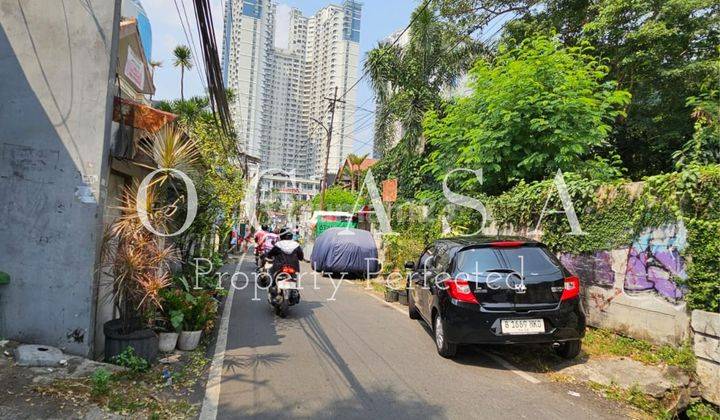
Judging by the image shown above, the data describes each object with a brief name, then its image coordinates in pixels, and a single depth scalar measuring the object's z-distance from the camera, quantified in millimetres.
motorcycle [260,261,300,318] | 8727
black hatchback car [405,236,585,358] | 5492
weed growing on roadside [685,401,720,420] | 4566
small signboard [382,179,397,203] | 16219
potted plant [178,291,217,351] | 6270
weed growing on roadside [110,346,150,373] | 4953
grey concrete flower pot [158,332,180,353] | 5973
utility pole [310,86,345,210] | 28312
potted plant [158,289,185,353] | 6000
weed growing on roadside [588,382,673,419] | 4495
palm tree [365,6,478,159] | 21547
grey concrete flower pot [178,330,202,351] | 6239
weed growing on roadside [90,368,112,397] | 4168
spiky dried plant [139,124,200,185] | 5957
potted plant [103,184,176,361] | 5215
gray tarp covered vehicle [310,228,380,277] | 16469
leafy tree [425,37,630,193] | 9805
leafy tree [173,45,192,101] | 27438
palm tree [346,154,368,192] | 44000
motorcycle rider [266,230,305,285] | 9180
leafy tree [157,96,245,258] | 9109
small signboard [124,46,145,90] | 7892
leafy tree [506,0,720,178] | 14539
